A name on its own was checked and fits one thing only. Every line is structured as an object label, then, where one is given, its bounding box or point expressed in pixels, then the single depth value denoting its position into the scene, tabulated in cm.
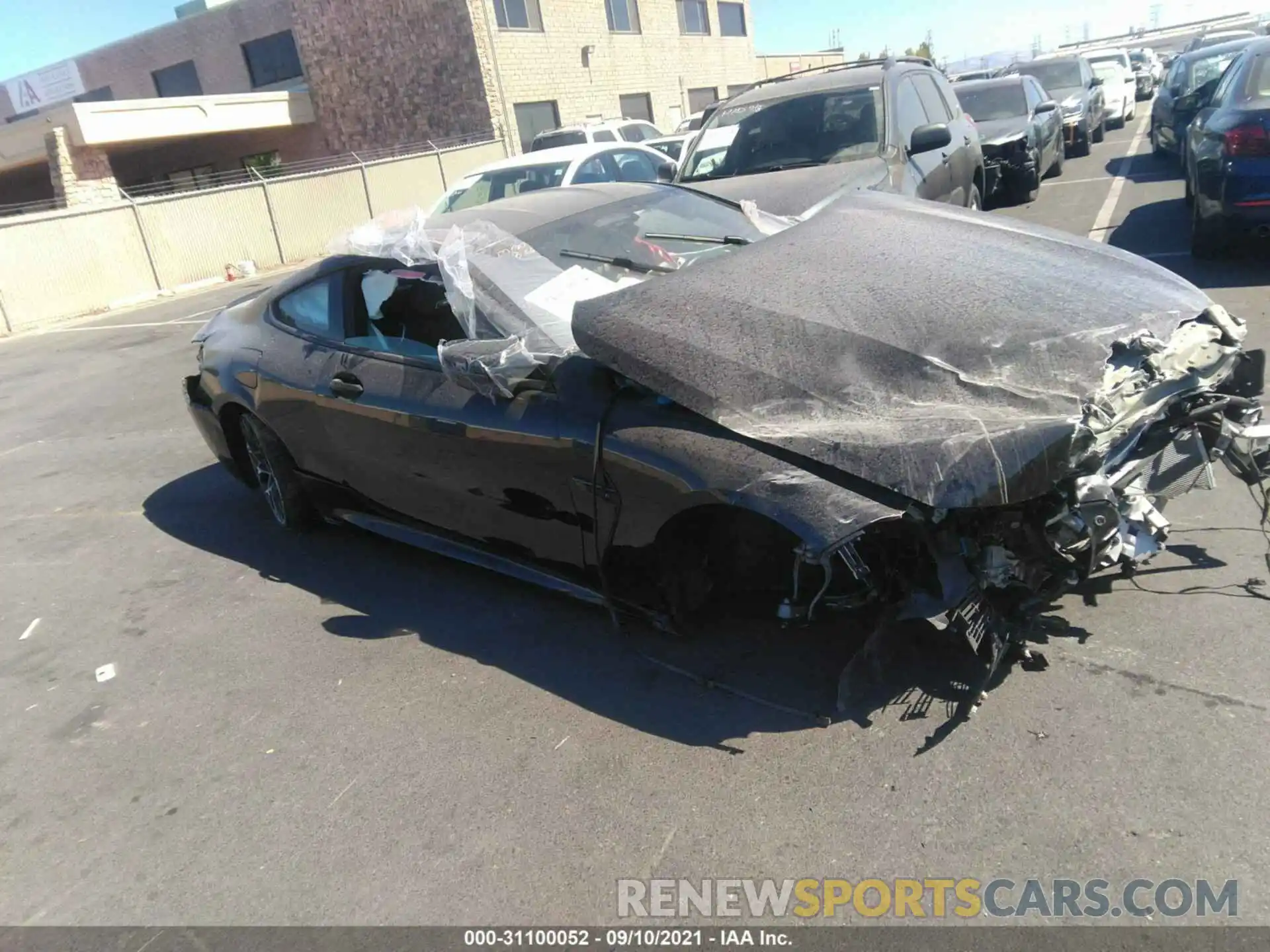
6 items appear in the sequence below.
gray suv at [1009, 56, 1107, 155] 1546
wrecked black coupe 280
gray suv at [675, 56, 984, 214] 698
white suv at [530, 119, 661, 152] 1652
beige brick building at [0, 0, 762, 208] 2519
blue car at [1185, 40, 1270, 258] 649
